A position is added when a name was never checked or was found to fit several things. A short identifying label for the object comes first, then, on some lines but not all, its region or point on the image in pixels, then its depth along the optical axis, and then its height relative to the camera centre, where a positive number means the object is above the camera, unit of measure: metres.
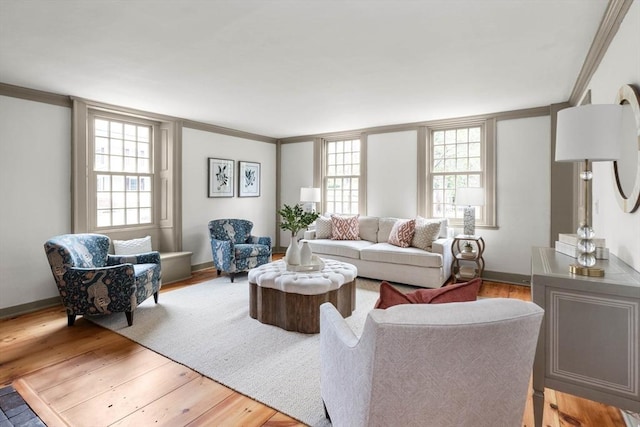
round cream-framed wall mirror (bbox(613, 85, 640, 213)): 1.74 +0.30
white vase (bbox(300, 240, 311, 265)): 3.46 -0.45
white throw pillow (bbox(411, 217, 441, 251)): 4.64 -0.33
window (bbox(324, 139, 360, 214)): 6.32 +0.70
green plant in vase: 3.48 -0.14
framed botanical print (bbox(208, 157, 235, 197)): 5.69 +0.60
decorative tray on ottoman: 3.38 -0.57
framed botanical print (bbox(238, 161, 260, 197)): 6.23 +0.63
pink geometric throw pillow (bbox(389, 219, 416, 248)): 4.88 -0.33
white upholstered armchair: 1.05 -0.52
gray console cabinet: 1.48 -0.60
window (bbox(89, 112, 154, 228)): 4.48 +0.60
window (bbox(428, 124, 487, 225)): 5.07 +0.72
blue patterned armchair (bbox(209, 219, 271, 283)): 4.79 -0.53
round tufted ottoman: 3.04 -0.80
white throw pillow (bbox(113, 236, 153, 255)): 4.37 -0.47
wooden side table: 4.62 -0.67
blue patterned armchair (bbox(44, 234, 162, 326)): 3.08 -0.69
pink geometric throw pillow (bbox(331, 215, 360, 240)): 5.53 -0.28
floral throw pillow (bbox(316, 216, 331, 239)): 5.69 -0.29
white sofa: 4.36 -0.63
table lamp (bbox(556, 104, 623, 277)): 1.62 +0.36
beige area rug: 2.15 -1.14
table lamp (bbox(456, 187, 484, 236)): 4.54 +0.14
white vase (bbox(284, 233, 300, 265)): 3.46 -0.45
